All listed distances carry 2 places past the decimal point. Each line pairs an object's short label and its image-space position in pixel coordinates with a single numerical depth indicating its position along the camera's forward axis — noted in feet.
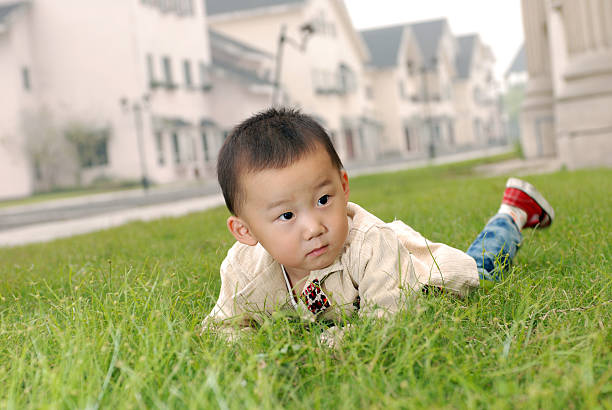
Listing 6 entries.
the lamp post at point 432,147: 107.76
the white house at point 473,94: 230.48
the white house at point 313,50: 134.92
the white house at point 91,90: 98.22
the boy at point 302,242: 8.39
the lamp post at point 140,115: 98.55
